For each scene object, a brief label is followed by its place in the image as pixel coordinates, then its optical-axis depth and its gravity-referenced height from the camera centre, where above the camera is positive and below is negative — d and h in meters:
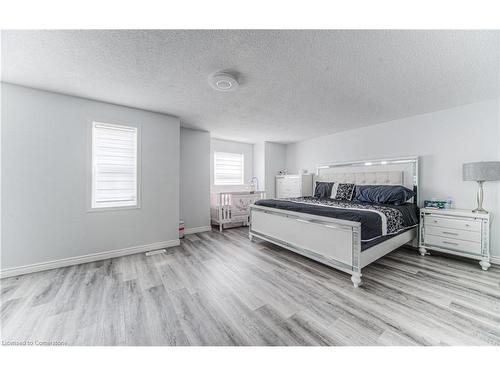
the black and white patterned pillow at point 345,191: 3.70 -0.06
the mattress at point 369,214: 2.14 -0.33
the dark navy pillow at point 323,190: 4.08 -0.04
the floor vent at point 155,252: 3.04 -1.09
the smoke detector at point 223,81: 2.02 +1.20
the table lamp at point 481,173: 2.43 +0.22
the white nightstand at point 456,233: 2.47 -0.63
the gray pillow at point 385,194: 3.09 -0.09
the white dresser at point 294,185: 4.95 +0.08
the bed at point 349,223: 2.14 -0.49
